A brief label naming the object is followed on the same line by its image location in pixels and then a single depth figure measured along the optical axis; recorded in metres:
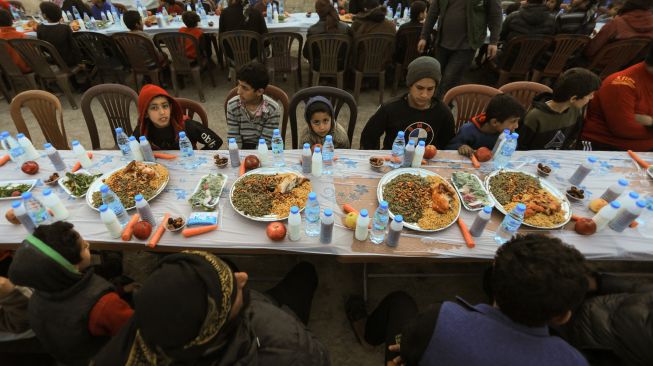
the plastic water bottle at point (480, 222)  1.89
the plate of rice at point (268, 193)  2.10
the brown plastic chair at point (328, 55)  4.84
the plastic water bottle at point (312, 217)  1.97
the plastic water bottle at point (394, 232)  1.80
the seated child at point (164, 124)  2.77
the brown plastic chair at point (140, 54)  4.91
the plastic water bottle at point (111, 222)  1.81
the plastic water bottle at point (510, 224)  1.90
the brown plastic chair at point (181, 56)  5.00
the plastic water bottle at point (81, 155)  2.46
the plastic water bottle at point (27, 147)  2.45
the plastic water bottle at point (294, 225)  1.84
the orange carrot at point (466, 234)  1.93
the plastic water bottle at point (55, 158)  2.37
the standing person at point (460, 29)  4.23
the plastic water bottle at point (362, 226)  1.83
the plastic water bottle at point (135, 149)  2.45
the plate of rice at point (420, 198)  2.07
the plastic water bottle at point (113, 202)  1.91
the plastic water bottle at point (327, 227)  1.83
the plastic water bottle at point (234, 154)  2.45
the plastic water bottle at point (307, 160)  2.40
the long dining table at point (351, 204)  1.93
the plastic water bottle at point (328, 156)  2.50
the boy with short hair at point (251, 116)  3.06
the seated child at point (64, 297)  1.47
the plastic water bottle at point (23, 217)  1.88
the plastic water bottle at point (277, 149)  2.52
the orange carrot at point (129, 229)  1.91
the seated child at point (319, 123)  2.80
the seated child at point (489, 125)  2.70
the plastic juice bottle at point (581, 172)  2.29
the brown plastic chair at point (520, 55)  4.79
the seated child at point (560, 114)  2.67
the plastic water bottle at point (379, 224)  1.87
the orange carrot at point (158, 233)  1.91
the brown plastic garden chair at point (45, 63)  4.64
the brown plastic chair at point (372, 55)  4.85
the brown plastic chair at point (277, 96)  3.33
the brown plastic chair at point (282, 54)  5.03
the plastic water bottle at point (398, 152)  2.60
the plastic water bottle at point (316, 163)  2.37
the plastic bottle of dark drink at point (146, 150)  2.48
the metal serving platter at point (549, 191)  2.05
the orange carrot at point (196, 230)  1.96
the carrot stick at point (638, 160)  2.58
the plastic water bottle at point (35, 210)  1.94
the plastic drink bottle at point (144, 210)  1.89
